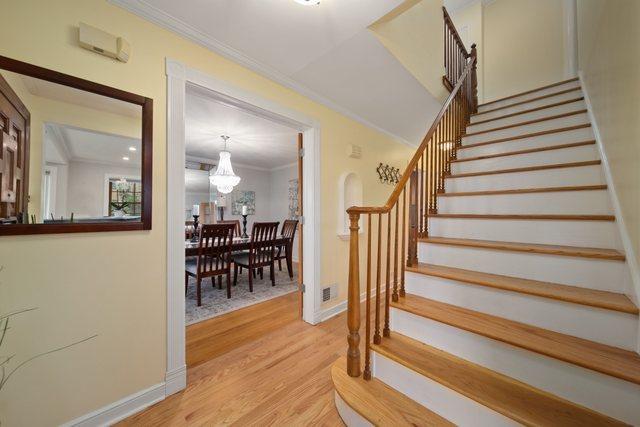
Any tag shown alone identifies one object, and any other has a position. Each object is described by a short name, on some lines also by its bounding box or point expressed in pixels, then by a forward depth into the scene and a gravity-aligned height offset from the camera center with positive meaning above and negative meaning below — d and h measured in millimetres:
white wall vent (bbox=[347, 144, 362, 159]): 2846 +753
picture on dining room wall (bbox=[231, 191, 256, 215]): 5770 +241
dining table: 2984 -504
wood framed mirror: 1096 +304
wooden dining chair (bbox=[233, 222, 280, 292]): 3615 -633
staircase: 978 -502
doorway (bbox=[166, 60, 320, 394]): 1499 +144
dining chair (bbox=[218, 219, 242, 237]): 5074 -362
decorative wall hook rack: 3376 +582
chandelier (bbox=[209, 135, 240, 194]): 3889 +612
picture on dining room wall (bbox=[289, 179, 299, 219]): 5832 +365
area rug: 2713 -1167
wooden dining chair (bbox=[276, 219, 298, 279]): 4195 -495
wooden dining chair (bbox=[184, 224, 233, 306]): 2936 -558
